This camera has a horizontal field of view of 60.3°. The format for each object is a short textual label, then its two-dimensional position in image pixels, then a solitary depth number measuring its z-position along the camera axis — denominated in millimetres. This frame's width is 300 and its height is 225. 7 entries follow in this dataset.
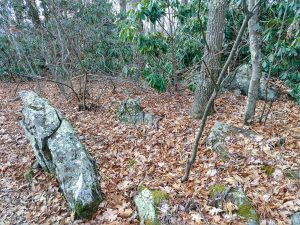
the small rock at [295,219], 2597
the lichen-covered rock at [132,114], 5231
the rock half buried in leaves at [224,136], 3813
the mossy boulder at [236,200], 2709
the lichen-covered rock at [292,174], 3113
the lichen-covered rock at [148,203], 2887
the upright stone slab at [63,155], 3125
